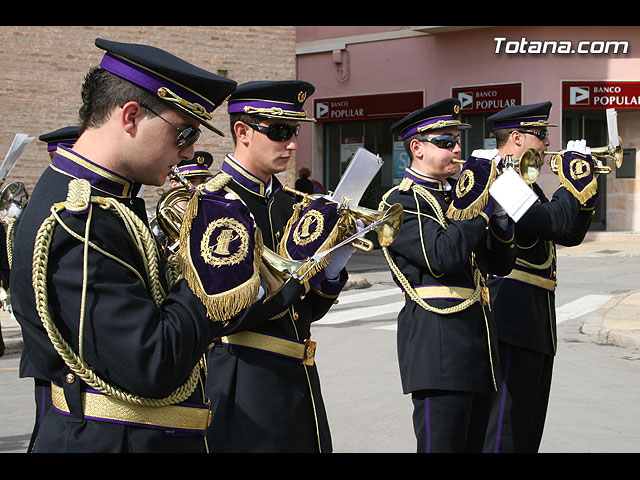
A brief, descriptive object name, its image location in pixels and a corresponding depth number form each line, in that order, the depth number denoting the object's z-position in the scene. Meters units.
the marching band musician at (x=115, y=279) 1.94
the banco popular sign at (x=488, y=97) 22.86
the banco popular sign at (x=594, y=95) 22.50
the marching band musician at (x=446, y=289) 3.96
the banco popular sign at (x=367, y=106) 24.95
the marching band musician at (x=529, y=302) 4.54
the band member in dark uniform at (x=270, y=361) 3.07
